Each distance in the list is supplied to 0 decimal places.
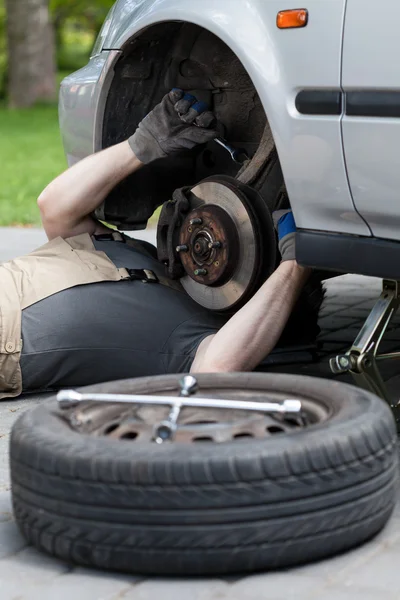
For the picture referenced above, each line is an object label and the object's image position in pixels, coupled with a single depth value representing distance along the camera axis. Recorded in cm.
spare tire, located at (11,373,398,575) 208
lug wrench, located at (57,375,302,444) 230
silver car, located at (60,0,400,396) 273
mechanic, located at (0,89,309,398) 341
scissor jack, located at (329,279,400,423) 310
